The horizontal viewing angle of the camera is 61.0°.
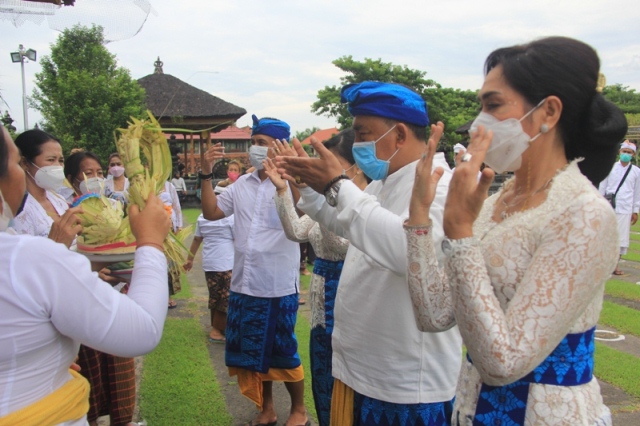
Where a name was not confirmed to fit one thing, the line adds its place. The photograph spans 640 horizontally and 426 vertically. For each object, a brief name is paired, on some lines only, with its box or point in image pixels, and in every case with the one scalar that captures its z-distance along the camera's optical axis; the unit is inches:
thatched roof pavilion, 946.8
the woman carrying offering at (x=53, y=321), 54.5
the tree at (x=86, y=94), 655.1
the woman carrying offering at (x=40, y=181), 128.6
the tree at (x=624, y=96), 1637.6
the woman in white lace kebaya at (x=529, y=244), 55.3
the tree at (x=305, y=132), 1911.9
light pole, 649.6
